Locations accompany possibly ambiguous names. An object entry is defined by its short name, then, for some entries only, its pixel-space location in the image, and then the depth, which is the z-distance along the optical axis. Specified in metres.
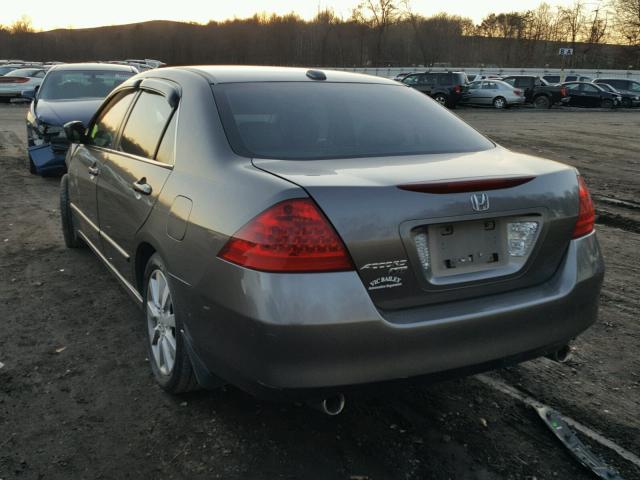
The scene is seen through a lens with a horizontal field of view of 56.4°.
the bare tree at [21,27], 103.94
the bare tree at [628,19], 61.91
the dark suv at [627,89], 31.67
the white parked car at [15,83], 26.89
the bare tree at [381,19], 81.22
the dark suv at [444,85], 29.12
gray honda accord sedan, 2.12
